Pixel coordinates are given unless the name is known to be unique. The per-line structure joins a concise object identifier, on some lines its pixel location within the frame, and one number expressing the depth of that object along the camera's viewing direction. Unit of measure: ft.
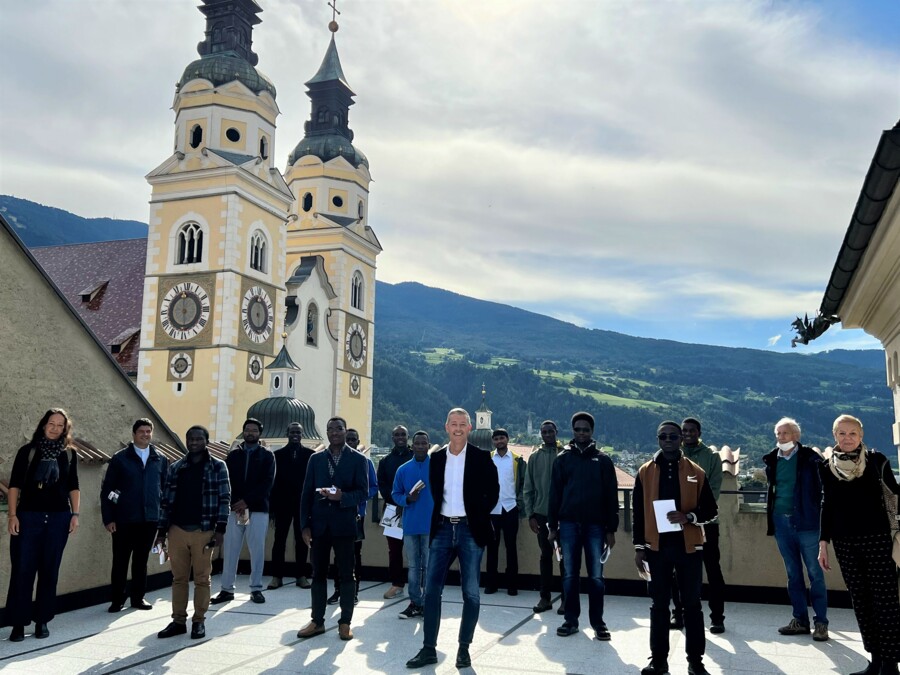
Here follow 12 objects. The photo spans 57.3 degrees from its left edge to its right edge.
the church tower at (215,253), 109.40
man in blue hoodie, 23.39
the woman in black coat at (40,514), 21.49
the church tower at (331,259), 136.56
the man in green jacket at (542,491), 26.84
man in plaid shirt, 22.62
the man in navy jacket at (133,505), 25.53
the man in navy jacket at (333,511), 21.80
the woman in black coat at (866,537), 17.28
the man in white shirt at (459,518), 19.08
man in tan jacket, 17.80
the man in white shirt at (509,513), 29.45
